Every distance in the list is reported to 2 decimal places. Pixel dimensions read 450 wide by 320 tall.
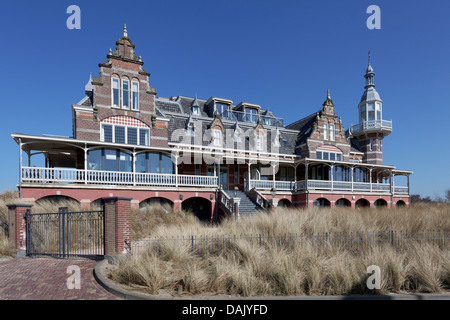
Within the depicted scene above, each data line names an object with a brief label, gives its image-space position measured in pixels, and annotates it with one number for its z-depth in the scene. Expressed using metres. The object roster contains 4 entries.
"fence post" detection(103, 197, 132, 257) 9.18
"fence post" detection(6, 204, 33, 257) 11.09
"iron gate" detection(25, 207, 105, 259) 11.13
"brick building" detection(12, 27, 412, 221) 18.38
